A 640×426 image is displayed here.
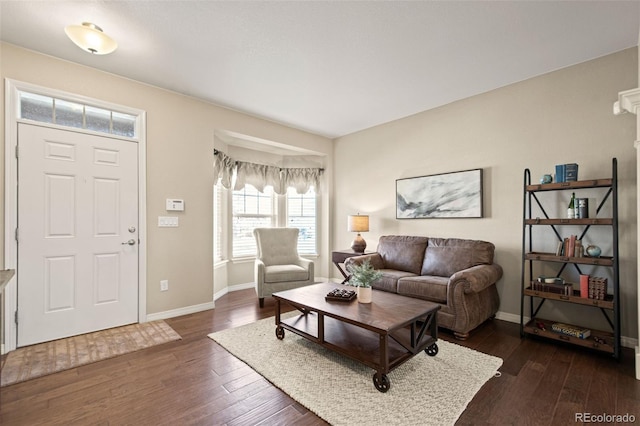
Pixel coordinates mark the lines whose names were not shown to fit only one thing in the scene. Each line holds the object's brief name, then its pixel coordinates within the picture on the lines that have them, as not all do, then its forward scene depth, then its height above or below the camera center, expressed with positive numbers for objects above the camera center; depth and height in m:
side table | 4.44 -0.63
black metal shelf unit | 2.42 -0.47
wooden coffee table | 2.01 -0.97
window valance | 4.56 +0.68
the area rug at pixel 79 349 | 2.28 -1.21
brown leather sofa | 2.84 -0.69
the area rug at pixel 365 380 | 1.76 -1.20
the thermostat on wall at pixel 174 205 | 3.53 +0.12
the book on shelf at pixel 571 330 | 2.57 -1.06
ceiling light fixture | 2.20 +1.38
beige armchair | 3.99 -0.74
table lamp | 4.55 -0.20
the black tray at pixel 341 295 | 2.55 -0.72
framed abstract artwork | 3.65 +0.25
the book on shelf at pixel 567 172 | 2.71 +0.38
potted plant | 2.52 -0.57
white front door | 2.70 -0.18
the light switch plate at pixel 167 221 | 3.46 -0.08
